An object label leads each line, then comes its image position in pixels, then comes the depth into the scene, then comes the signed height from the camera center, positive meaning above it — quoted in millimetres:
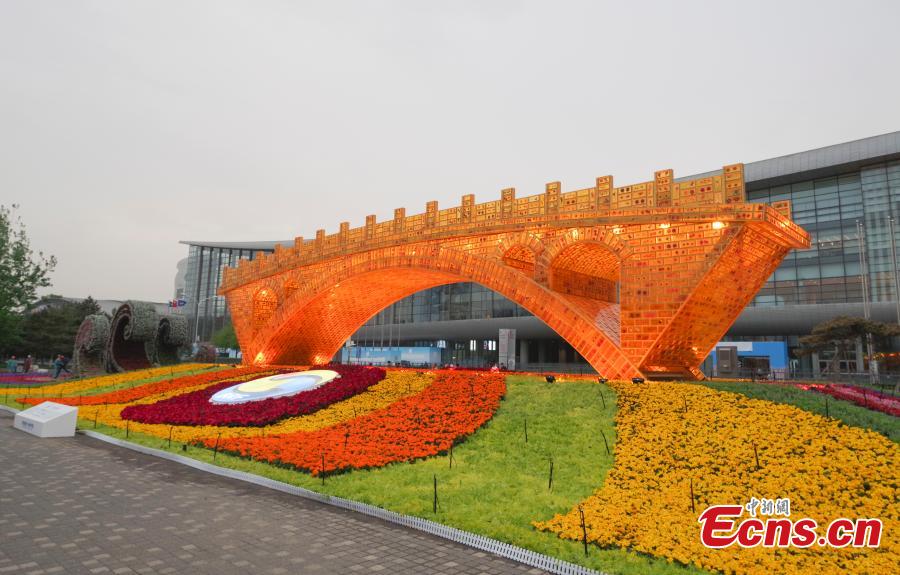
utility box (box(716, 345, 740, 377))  27562 -348
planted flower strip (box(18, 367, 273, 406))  23750 -1997
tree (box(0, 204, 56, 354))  41656 +5050
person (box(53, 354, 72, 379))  37728 -1477
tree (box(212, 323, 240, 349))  77812 +1065
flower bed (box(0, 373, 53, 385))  35300 -2466
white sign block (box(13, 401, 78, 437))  15766 -2300
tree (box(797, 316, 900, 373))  28469 +1408
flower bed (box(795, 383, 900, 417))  13242 -1110
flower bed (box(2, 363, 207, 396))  29000 -2122
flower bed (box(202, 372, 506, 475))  11570 -2163
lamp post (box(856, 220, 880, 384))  28062 +1010
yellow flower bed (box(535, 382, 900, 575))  6688 -2060
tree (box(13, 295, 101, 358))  56969 +1179
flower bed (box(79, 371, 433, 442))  15930 -2200
